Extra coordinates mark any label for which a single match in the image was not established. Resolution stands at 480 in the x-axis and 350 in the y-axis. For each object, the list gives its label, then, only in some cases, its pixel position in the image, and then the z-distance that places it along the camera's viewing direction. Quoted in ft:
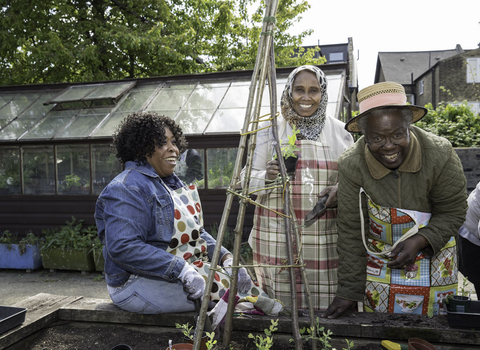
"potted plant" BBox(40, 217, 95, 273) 20.51
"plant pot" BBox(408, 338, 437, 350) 5.34
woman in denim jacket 6.40
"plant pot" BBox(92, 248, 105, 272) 20.17
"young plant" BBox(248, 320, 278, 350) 4.84
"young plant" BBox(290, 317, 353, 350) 5.45
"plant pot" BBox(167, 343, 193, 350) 5.54
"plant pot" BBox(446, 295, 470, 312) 6.00
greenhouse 20.40
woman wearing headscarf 7.90
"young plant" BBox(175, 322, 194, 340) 5.84
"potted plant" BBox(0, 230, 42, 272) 21.26
